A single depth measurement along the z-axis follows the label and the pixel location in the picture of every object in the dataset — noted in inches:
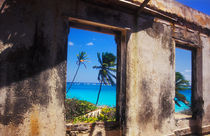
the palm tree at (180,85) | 439.8
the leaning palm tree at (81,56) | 693.7
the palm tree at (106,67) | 618.5
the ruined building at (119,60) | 92.2
